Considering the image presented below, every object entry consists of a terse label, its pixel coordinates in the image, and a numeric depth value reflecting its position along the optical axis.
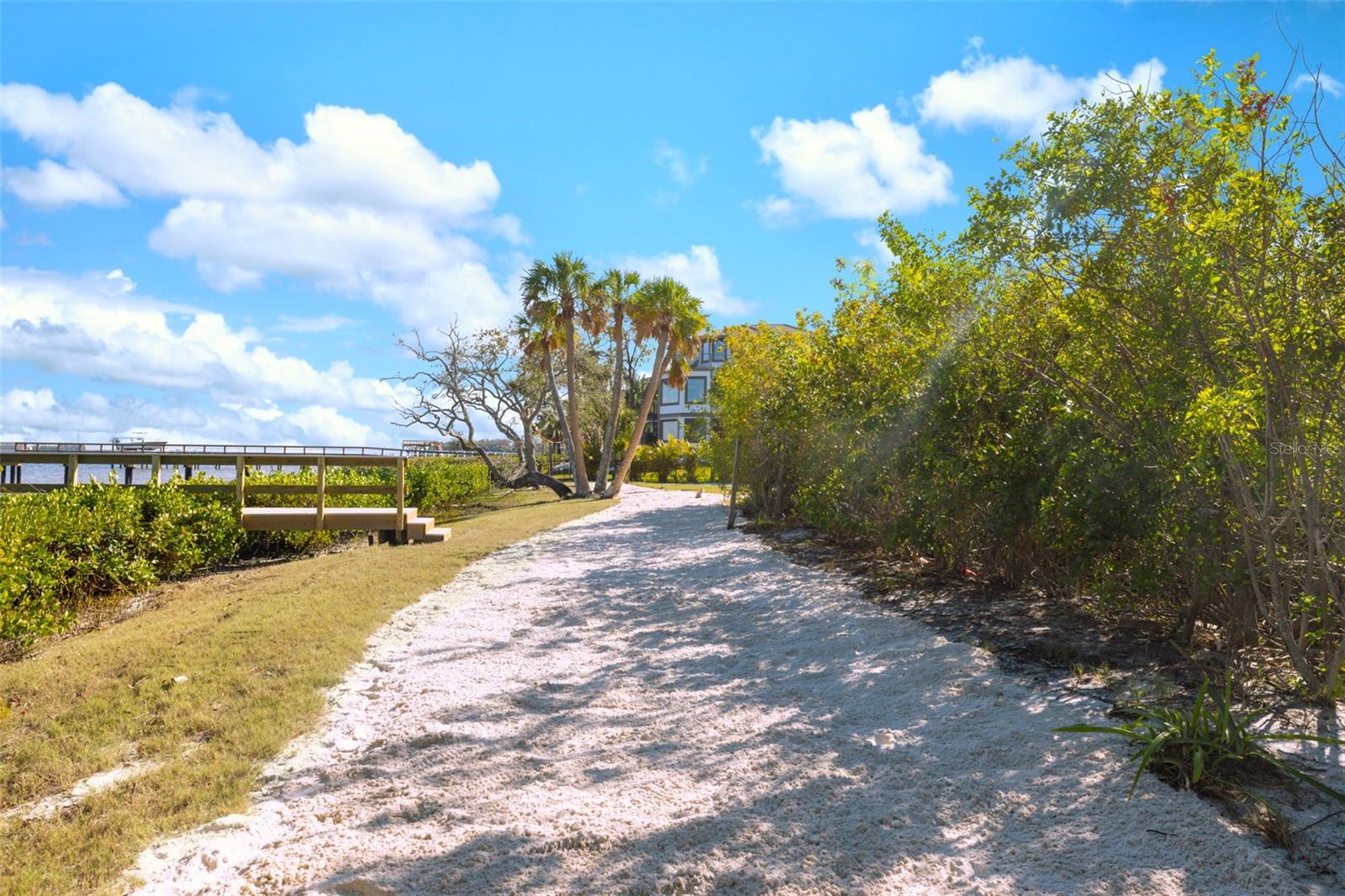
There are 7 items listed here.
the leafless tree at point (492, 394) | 28.38
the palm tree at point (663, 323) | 24.14
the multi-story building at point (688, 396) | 48.03
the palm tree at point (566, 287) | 24.44
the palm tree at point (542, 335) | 24.48
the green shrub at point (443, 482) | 18.62
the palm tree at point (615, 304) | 24.83
